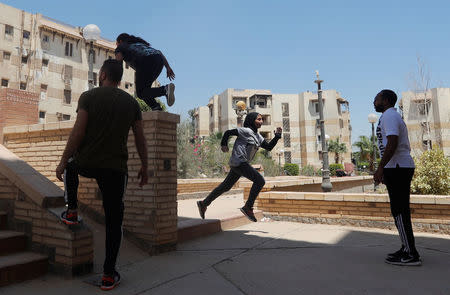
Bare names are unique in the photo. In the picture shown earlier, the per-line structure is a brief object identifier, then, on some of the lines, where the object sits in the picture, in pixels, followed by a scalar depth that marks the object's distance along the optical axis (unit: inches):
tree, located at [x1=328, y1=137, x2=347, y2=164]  2316.6
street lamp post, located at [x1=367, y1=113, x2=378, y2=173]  582.6
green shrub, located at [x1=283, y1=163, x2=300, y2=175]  1798.4
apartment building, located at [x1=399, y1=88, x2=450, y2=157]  1783.3
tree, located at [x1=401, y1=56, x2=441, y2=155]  664.4
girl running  191.3
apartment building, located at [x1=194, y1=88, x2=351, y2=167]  2406.5
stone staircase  104.3
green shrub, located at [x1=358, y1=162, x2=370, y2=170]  2134.8
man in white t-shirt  127.4
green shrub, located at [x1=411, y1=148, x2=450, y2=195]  254.2
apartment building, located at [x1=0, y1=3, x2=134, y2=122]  1309.1
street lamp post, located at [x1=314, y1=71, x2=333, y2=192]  414.8
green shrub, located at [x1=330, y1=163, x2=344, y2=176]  1649.9
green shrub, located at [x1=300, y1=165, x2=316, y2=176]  1482.5
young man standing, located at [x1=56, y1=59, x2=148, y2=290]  100.3
